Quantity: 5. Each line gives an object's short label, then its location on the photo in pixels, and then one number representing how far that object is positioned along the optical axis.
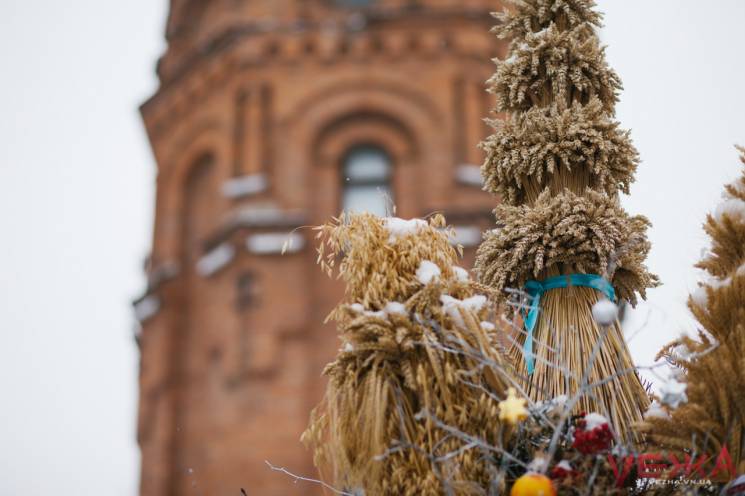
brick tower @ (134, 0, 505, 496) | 16.34
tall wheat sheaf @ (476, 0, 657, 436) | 3.86
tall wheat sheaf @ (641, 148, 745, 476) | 3.36
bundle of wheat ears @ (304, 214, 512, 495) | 3.45
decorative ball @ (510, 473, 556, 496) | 3.12
